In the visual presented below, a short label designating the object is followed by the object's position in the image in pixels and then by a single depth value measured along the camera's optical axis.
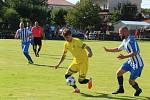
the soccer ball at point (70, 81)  13.05
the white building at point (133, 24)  93.73
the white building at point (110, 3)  124.91
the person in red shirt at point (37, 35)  28.09
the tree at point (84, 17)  81.31
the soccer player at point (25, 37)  22.58
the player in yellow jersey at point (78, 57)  12.95
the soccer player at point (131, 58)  12.40
